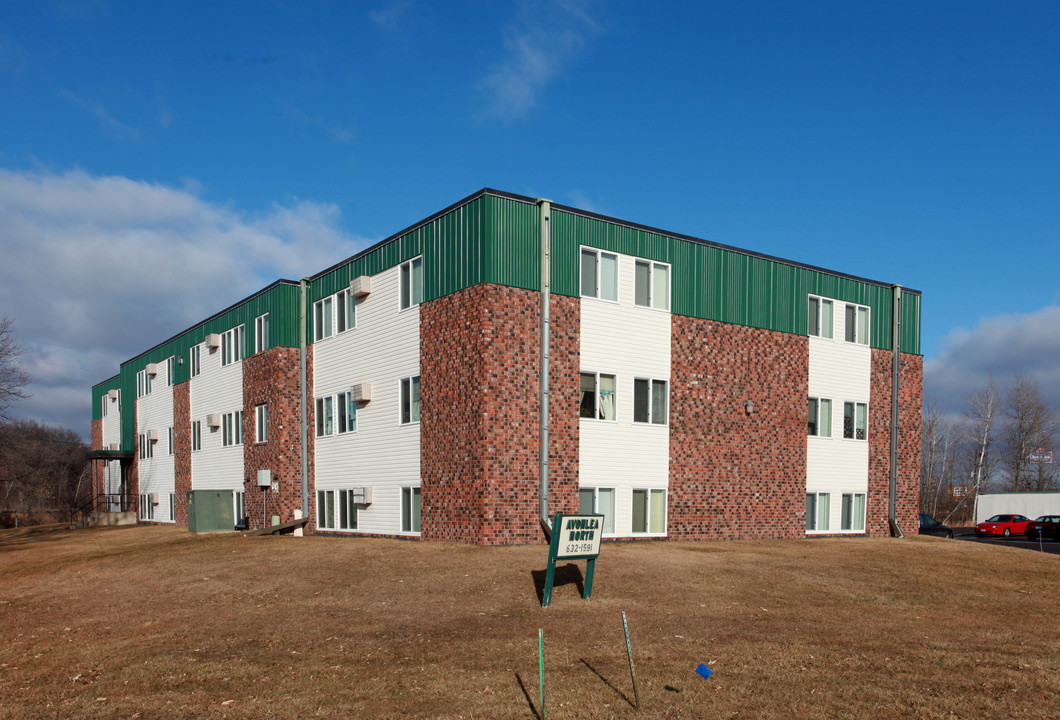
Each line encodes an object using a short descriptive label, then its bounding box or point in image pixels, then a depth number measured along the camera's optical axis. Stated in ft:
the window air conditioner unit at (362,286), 79.71
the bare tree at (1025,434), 220.64
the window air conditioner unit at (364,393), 78.74
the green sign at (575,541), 40.04
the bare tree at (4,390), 112.88
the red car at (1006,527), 132.26
